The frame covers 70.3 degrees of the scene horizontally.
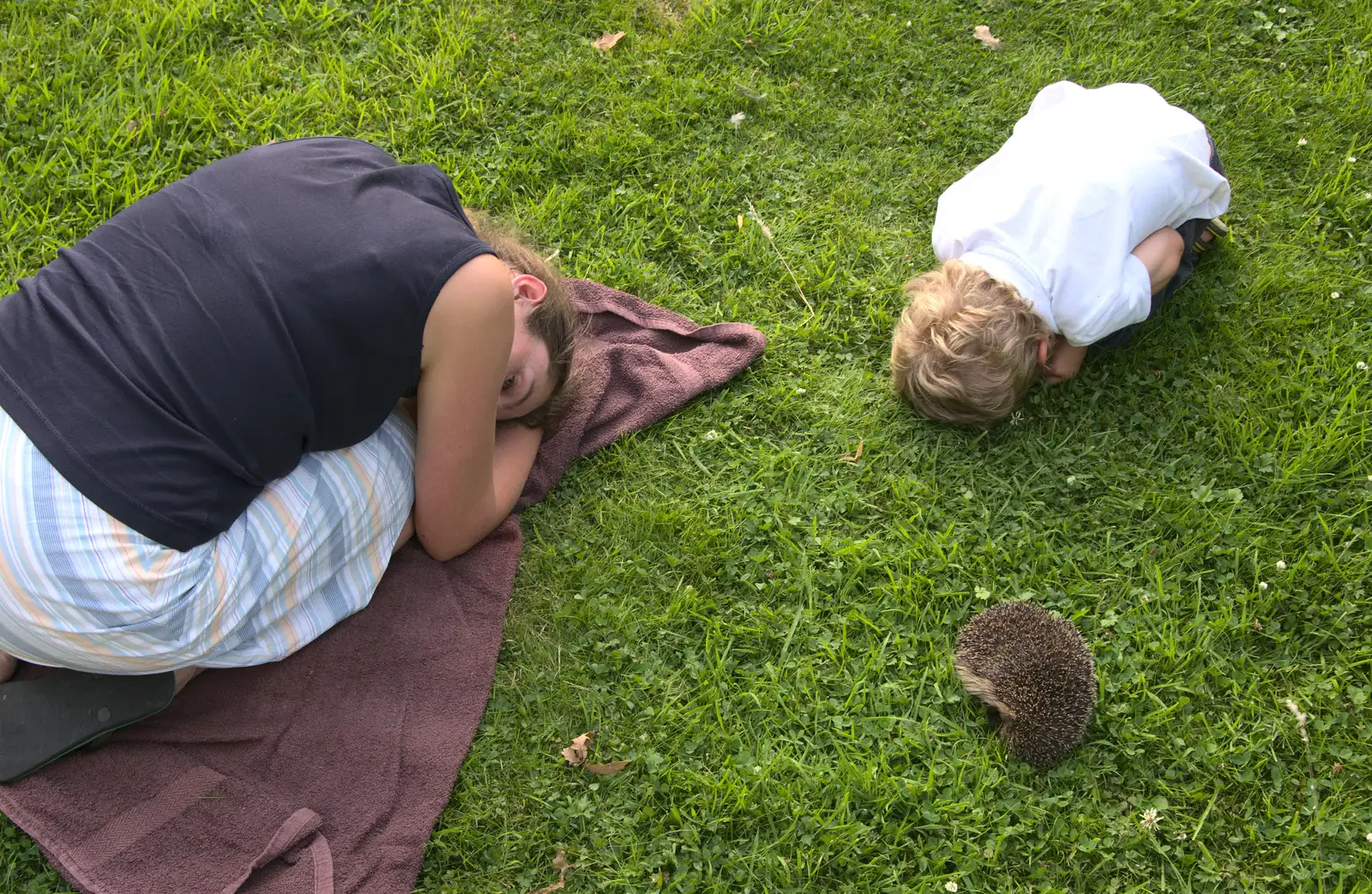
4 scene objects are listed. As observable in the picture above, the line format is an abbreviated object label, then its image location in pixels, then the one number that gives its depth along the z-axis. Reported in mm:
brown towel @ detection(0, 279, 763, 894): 2805
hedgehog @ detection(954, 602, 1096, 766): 2957
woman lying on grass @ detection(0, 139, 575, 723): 2420
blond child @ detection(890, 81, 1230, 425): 3484
